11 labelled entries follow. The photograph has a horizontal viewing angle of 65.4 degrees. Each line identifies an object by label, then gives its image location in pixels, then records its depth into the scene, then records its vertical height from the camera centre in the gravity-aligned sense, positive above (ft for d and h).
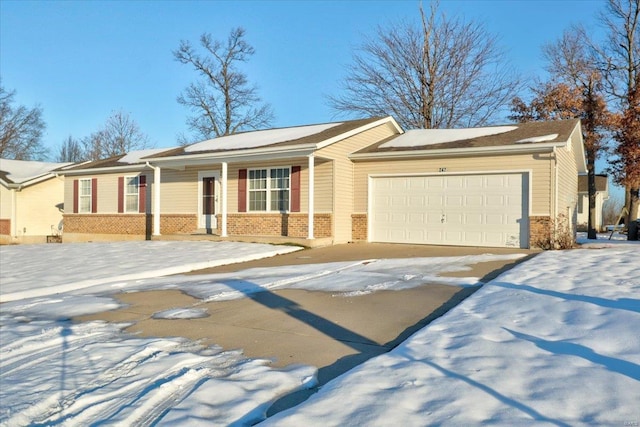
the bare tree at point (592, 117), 76.84 +15.09
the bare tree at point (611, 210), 167.95 +1.60
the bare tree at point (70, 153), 207.57 +25.66
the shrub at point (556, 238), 42.88 -2.12
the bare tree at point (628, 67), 82.26 +25.44
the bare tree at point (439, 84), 95.40 +25.13
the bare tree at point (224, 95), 128.77 +30.95
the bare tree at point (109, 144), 159.56 +22.65
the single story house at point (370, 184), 44.42 +3.05
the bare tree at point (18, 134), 148.97 +24.60
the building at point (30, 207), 84.02 +1.16
